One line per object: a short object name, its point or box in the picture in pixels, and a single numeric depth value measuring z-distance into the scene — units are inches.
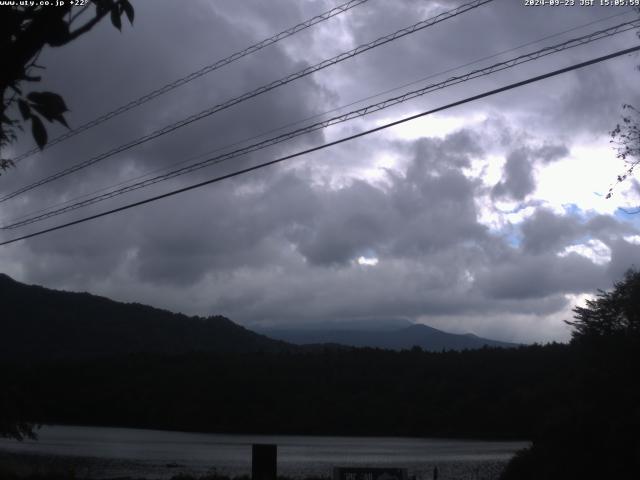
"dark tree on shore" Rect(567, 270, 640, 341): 1115.3
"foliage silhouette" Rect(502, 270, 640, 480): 1018.1
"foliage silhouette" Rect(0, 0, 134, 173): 155.6
